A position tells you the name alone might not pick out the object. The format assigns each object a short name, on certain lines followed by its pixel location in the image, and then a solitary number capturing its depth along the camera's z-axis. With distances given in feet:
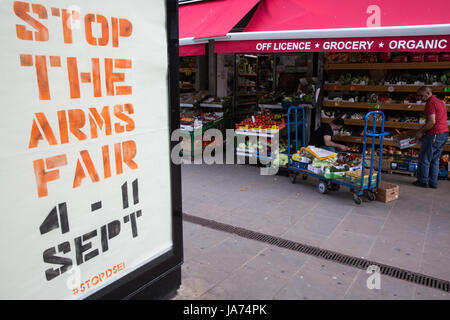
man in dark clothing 22.89
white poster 6.46
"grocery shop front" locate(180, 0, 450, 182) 18.81
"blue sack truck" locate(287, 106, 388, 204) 19.43
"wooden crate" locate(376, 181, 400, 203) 20.02
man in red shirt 21.59
